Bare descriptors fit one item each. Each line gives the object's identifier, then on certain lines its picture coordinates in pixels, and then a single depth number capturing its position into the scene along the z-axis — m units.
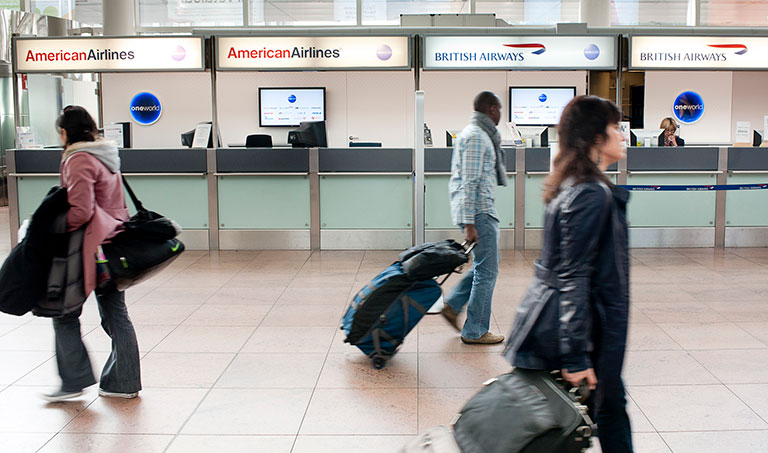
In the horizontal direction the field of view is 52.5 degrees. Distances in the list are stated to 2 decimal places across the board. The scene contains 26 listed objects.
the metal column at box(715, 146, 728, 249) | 9.03
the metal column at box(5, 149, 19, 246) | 9.05
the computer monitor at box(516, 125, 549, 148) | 9.34
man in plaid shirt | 4.68
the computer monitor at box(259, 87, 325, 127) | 11.91
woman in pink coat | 3.80
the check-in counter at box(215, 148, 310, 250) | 8.95
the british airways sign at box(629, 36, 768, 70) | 8.95
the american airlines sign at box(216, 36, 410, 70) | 8.84
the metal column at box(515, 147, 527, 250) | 8.93
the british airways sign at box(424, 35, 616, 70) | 8.85
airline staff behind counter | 10.14
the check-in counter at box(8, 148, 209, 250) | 9.01
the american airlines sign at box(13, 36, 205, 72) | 8.98
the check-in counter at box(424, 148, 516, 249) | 8.91
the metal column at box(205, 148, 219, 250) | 9.00
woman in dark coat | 2.35
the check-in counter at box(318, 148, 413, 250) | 8.91
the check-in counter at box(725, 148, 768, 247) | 9.05
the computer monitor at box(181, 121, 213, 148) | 9.80
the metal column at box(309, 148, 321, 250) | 8.96
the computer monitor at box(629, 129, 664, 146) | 9.69
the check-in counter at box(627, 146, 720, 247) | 8.98
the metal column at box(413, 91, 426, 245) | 6.66
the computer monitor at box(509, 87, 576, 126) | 11.92
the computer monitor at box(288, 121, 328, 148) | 8.98
